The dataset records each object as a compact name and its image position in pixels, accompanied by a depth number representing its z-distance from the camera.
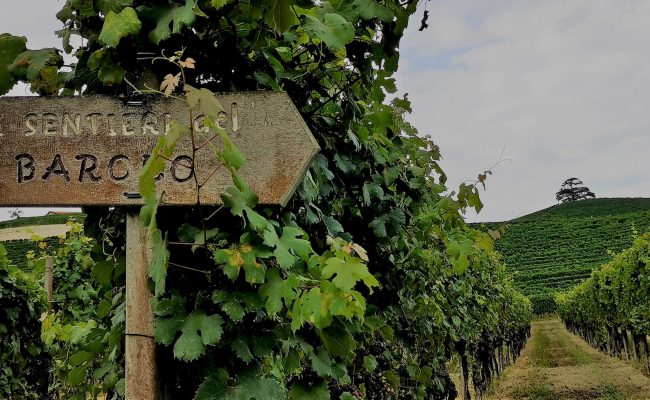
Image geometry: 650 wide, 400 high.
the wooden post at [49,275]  6.56
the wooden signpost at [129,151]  1.71
